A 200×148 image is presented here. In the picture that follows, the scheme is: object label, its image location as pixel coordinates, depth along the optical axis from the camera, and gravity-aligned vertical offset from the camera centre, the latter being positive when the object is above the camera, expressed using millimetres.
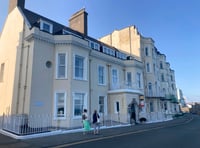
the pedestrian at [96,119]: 13702 -1120
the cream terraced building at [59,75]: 15781 +3019
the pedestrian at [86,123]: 13391 -1374
